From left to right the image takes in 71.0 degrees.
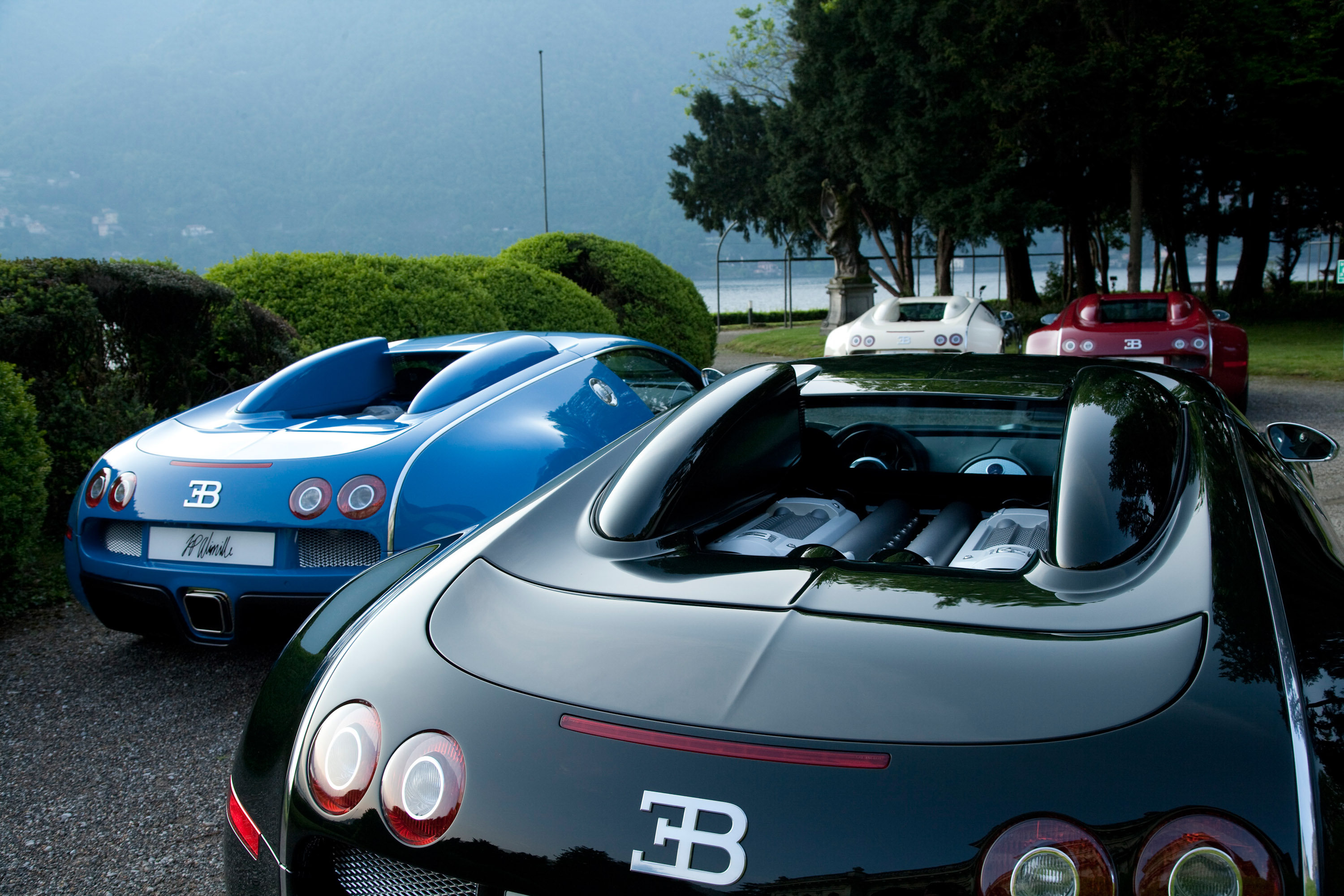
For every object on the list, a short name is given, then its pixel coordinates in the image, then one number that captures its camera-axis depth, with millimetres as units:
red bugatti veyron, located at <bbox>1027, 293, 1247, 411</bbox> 8625
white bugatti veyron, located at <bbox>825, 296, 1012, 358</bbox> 11617
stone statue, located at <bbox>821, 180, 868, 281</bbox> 27016
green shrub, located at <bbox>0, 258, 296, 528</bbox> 5246
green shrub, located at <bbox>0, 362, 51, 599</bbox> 4102
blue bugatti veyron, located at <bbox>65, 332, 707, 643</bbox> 3168
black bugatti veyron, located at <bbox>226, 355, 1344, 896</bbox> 1063
